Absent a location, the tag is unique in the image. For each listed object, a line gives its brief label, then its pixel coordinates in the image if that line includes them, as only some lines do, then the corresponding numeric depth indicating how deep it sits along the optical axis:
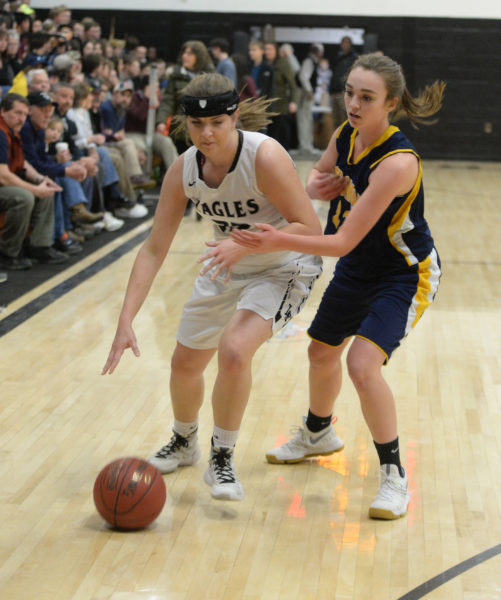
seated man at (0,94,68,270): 13.51
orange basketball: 6.14
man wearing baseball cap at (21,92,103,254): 14.35
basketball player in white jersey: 6.32
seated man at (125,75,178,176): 21.39
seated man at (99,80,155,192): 19.58
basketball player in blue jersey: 6.20
